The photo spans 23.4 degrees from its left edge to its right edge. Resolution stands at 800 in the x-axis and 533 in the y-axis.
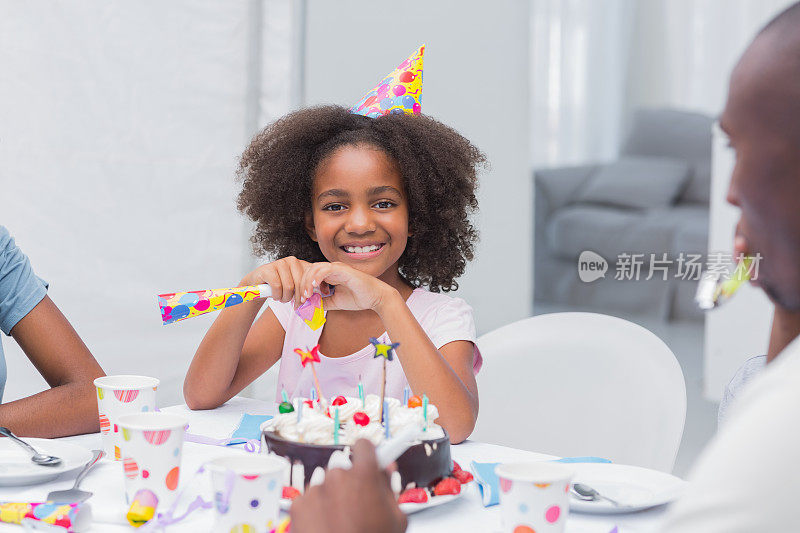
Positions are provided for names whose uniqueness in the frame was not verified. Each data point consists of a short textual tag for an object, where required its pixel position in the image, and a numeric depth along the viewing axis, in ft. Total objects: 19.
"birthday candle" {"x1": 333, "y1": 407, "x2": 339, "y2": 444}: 7.24
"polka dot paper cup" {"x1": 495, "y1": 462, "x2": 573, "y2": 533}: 6.71
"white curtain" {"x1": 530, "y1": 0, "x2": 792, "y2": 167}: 38.02
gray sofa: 34.00
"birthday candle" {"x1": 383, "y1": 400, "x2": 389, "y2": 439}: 7.33
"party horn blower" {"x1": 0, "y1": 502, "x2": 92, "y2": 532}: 6.98
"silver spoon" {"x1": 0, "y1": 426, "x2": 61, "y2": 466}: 7.64
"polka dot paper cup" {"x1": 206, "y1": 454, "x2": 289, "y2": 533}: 6.66
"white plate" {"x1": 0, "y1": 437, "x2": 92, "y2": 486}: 7.43
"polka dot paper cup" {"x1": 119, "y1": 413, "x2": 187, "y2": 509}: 7.14
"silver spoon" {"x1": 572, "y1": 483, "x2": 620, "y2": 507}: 7.37
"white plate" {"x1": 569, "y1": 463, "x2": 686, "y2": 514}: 7.29
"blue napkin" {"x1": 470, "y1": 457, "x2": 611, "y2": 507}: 7.37
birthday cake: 7.16
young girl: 8.98
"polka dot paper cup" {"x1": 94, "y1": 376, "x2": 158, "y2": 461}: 7.81
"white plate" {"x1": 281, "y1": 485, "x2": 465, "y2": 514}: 7.03
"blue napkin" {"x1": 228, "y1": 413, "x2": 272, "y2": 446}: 8.31
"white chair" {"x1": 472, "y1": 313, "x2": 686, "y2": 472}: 8.97
